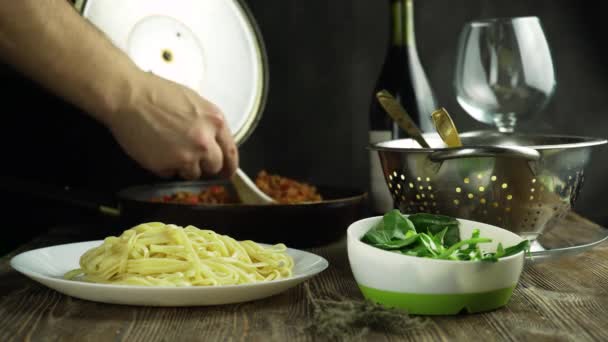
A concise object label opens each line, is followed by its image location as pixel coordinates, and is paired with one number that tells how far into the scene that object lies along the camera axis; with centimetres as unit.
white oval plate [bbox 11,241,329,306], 117
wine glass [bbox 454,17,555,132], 149
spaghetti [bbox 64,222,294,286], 122
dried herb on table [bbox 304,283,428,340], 109
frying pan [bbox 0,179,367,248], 139
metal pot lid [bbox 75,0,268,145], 158
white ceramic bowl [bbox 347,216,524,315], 115
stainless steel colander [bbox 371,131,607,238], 128
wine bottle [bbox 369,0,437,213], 166
